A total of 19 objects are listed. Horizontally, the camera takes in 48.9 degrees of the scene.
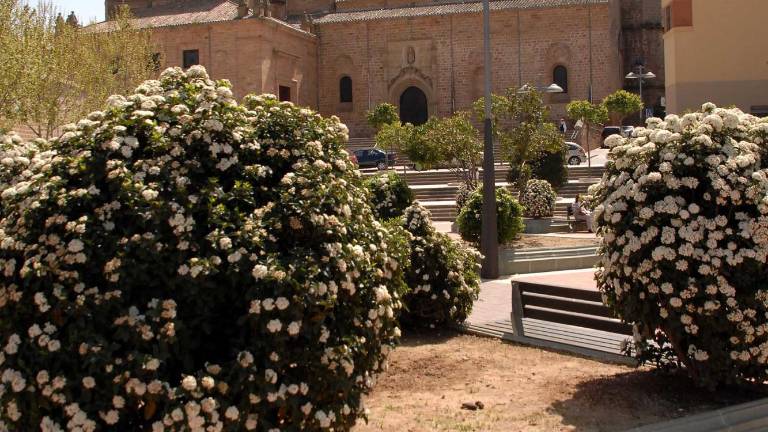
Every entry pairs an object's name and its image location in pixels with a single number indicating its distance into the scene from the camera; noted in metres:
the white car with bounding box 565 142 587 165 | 36.69
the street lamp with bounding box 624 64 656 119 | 30.91
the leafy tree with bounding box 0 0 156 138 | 18.38
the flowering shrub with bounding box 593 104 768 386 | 5.48
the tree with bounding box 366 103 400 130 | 43.97
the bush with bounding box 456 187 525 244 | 14.45
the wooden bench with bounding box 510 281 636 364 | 7.00
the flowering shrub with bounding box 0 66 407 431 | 3.81
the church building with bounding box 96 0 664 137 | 43.09
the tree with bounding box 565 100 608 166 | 38.22
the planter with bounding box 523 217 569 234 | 20.02
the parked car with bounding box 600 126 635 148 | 42.91
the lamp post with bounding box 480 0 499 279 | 13.02
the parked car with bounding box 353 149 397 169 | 38.97
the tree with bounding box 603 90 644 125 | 40.74
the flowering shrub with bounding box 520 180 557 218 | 20.52
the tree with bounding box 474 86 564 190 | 19.94
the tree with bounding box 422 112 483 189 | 21.75
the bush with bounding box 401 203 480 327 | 8.26
